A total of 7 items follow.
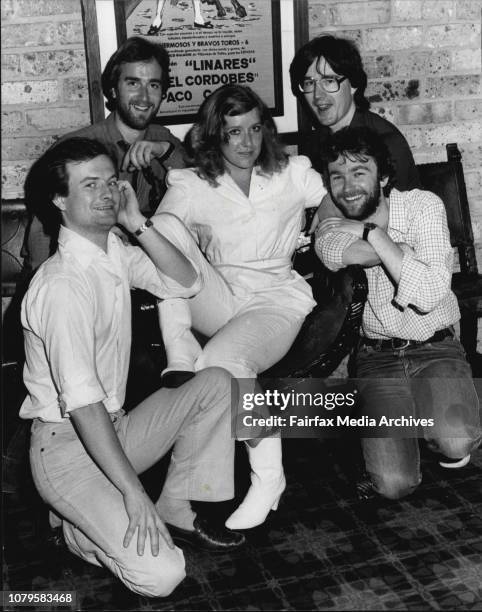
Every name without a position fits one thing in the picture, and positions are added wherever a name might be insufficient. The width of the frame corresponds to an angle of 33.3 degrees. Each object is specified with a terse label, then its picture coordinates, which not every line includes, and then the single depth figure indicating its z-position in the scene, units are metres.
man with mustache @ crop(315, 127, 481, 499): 2.76
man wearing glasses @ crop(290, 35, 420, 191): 3.31
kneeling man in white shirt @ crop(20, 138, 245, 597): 2.27
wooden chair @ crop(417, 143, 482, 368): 3.62
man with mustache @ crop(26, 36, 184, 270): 3.18
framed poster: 3.49
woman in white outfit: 2.83
